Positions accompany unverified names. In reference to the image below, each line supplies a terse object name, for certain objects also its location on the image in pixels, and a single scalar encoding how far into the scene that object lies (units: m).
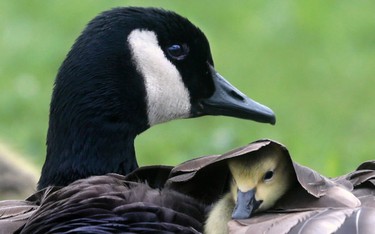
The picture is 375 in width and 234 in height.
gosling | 7.88
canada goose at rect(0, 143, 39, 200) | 11.89
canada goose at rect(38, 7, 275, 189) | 9.50
